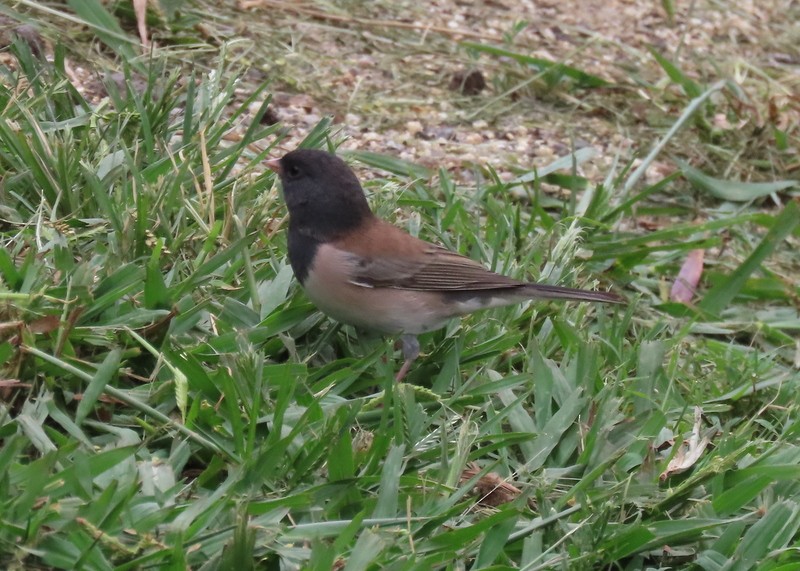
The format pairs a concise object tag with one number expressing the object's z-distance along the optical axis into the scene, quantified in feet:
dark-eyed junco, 23.20
